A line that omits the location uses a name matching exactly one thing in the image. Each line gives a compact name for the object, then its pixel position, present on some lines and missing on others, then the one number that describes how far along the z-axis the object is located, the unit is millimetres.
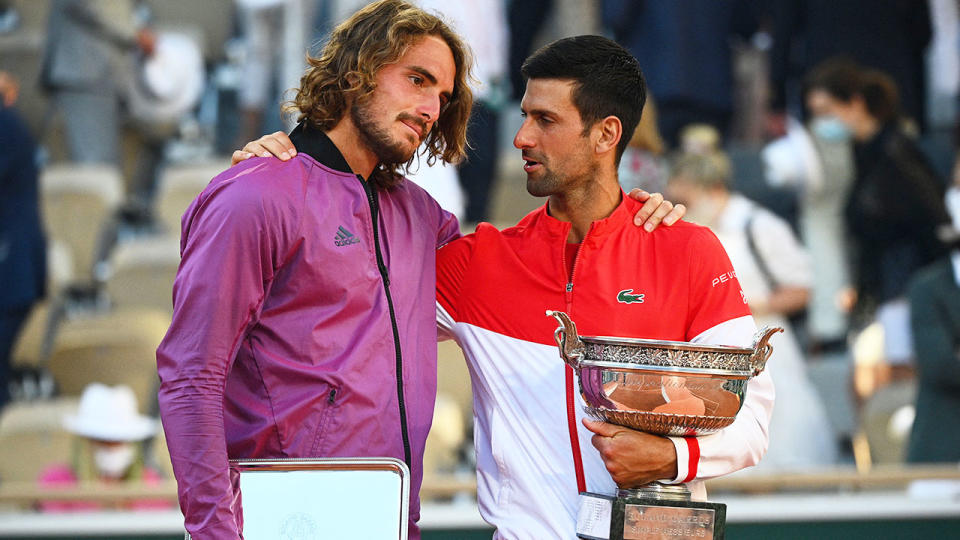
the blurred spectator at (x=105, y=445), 11406
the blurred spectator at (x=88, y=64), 16375
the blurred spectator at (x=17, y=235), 13805
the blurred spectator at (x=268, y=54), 16687
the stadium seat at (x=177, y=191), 16922
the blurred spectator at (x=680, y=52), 14289
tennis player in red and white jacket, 6137
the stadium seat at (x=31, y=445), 12406
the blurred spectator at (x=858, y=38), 15000
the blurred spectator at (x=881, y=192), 13469
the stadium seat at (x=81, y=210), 16437
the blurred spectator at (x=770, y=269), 11578
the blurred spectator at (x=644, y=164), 12891
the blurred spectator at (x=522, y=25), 15477
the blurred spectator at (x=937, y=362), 10930
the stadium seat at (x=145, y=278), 15414
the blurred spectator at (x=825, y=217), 13758
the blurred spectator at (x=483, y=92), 13953
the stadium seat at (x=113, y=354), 13437
